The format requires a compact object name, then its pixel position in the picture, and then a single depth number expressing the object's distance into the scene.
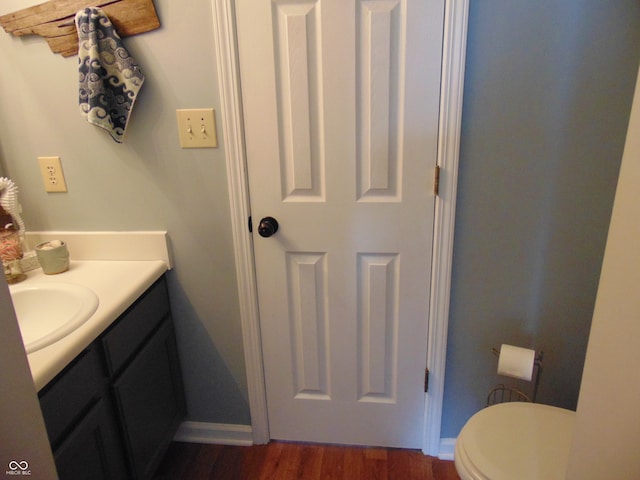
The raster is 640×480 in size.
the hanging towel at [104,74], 1.24
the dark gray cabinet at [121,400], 0.99
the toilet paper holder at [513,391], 1.44
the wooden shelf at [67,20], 1.26
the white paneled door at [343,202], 1.23
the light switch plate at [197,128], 1.34
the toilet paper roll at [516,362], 1.32
